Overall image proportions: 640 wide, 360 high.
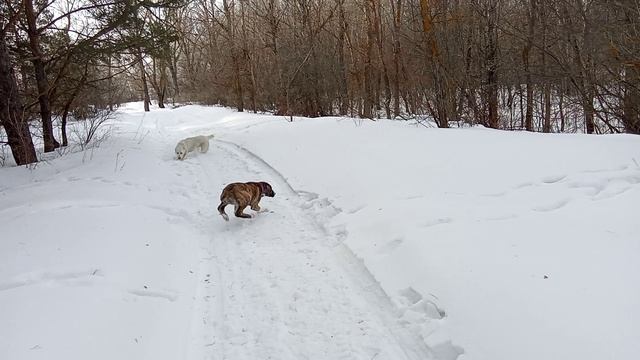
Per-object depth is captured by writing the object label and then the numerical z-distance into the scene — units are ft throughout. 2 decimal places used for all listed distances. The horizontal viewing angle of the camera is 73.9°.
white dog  40.27
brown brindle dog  22.09
